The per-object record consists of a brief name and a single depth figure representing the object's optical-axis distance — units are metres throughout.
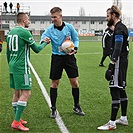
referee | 6.18
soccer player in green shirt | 5.29
